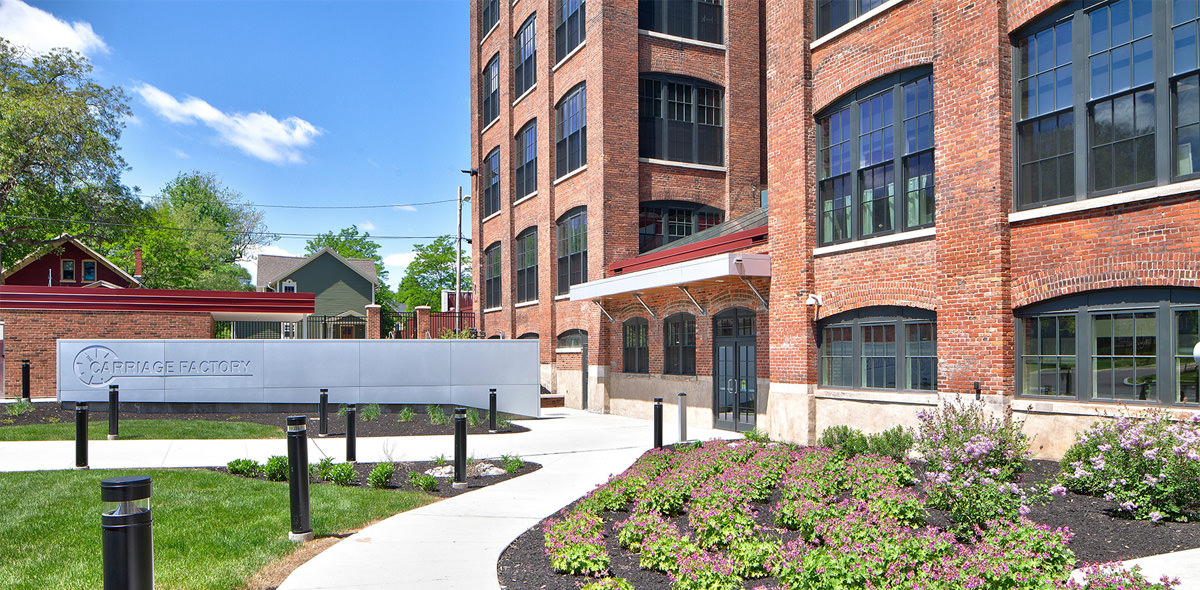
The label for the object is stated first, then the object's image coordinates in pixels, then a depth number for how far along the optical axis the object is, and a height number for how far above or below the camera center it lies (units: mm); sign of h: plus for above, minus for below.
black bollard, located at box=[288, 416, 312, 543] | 7523 -1529
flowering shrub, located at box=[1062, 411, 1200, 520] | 7719 -1596
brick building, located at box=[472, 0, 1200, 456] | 10344 +1407
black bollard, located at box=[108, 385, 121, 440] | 15000 -1782
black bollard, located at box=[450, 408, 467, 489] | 10852 -1828
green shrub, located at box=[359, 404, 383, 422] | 18594 -2232
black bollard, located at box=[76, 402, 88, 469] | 11734 -1727
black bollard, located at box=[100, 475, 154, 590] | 4414 -1190
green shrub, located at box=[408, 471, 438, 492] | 10359 -2147
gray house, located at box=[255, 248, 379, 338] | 56625 +2390
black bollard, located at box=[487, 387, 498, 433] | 18031 -2260
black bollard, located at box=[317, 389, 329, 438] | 16172 -2084
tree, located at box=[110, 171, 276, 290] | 61375 +6465
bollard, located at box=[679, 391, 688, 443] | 15602 -2027
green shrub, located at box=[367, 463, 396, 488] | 10367 -2052
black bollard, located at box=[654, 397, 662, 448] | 13562 -1850
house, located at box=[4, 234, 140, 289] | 49312 +3072
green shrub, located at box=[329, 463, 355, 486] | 10484 -2037
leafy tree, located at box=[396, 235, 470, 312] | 76438 +4053
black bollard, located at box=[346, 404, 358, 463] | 12797 -1959
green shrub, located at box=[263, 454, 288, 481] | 10633 -1992
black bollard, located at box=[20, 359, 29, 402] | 22988 -1683
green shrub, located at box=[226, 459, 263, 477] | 10992 -2050
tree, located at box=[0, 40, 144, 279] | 36906 +7715
